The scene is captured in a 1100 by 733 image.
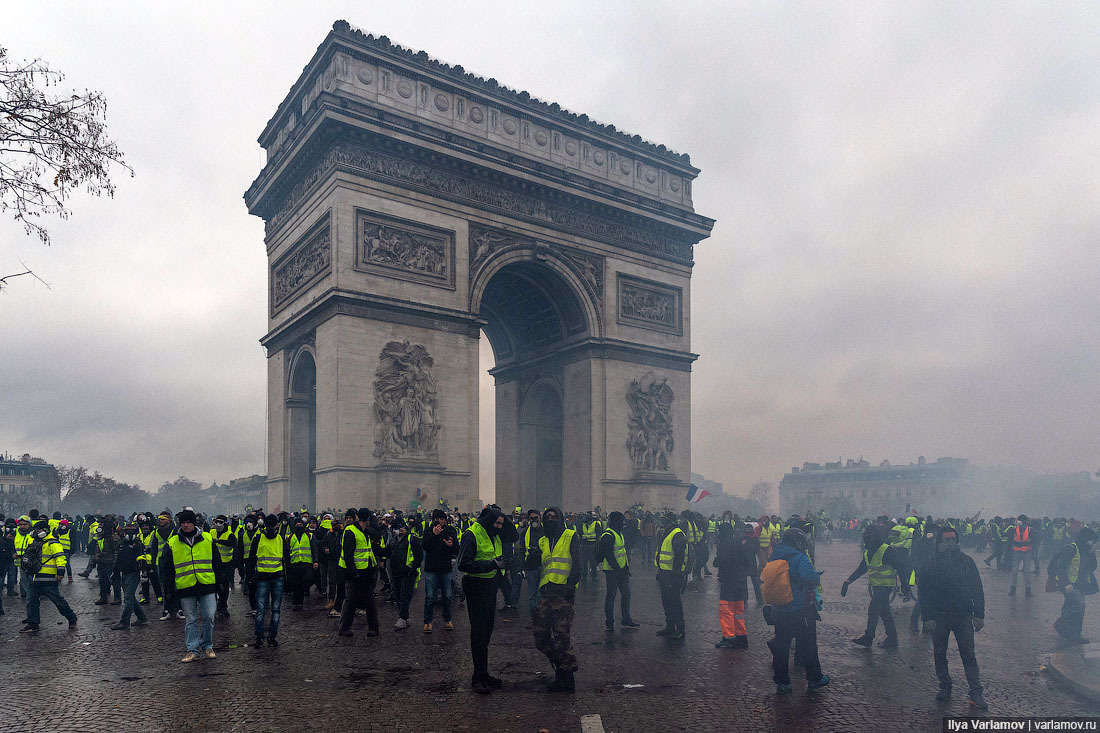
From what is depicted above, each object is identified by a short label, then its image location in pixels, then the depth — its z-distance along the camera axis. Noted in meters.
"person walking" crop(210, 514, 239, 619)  12.55
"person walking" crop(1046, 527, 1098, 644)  13.66
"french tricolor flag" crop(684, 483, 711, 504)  34.62
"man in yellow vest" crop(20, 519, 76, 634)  14.16
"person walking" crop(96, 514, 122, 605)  18.28
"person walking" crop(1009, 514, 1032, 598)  23.33
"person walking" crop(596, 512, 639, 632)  13.29
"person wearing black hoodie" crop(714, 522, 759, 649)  12.40
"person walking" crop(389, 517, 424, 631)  14.73
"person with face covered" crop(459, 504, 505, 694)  9.36
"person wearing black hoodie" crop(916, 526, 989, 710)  9.09
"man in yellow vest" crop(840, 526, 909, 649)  12.47
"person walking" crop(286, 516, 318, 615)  15.62
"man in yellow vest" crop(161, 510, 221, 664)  10.84
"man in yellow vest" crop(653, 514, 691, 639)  13.20
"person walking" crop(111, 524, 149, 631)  14.91
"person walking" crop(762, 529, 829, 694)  9.34
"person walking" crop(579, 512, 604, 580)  22.58
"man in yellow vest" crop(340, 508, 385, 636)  13.10
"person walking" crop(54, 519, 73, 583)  20.42
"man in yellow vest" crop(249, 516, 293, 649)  11.98
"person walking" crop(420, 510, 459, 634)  12.93
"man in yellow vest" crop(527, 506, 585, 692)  9.37
